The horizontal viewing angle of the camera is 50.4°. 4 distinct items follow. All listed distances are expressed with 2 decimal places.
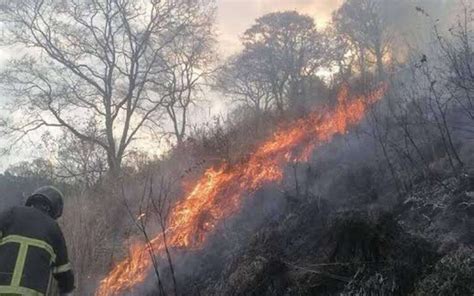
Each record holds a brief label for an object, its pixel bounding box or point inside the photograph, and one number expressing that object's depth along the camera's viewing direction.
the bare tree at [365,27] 25.95
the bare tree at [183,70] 23.86
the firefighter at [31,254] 4.86
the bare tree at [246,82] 34.00
